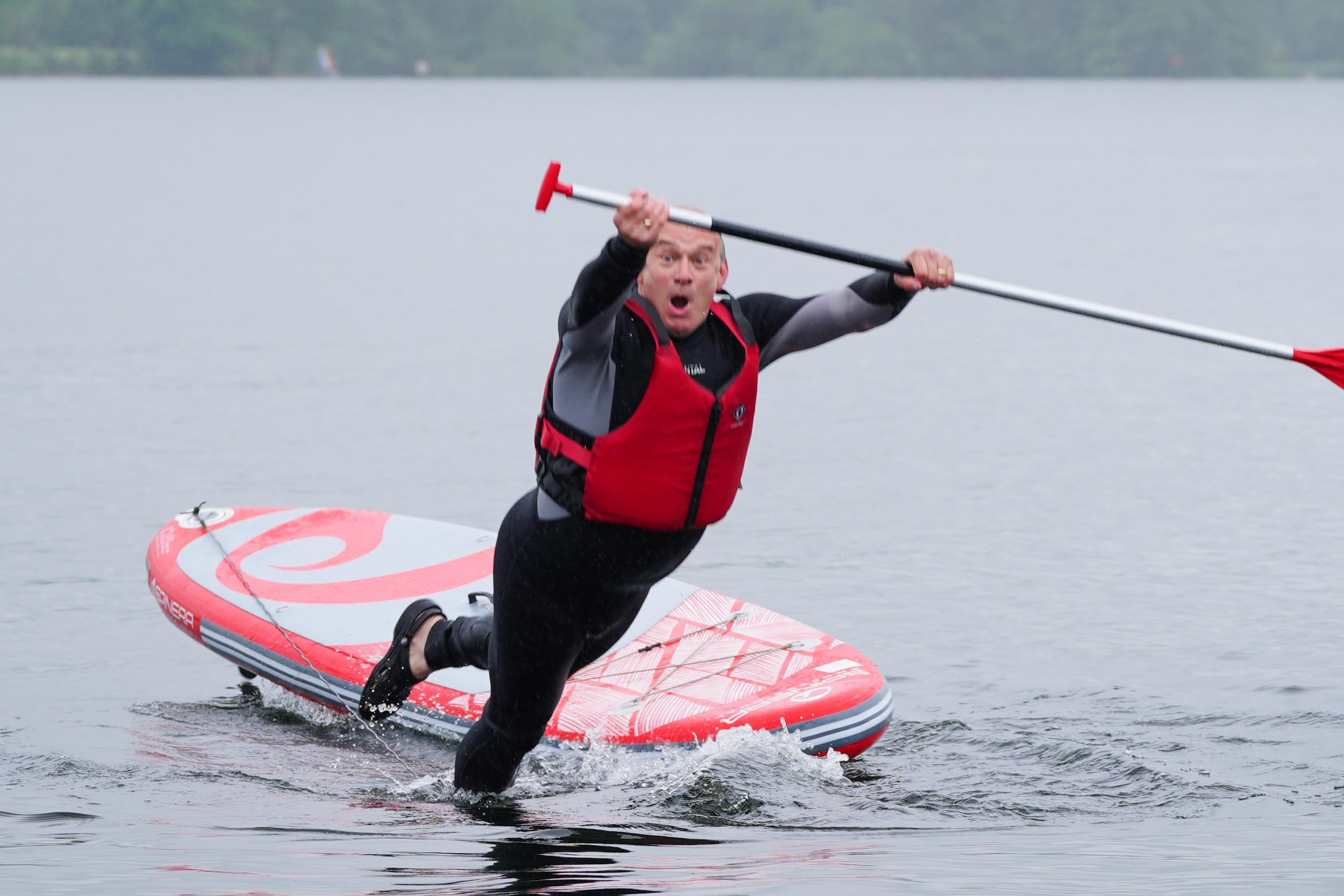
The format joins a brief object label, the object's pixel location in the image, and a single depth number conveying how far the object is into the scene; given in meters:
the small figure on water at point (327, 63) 176.50
